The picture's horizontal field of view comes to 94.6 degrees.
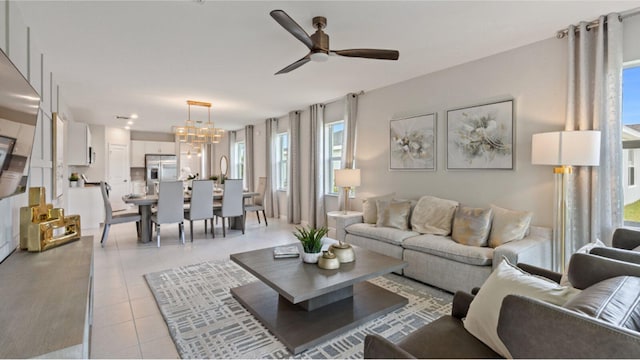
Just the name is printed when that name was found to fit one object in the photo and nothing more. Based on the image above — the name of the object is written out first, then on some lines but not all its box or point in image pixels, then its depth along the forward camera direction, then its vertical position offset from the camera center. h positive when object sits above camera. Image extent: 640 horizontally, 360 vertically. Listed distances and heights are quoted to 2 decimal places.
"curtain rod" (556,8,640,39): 2.48 +1.40
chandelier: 5.70 +1.07
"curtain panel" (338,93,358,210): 5.10 +0.84
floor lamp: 2.44 +0.18
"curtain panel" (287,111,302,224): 6.52 +0.16
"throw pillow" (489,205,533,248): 2.85 -0.48
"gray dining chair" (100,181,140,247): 4.62 -0.64
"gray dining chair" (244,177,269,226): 6.60 -0.38
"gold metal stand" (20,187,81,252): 2.11 -0.35
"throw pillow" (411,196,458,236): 3.46 -0.45
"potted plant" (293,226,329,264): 2.47 -0.57
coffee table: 2.02 -1.04
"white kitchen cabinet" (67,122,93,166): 5.62 +0.67
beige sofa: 2.67 -0.71
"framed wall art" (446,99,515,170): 3.31 +0.50
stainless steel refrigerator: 9.55 +0.36
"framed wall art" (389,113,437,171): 4.06 +0.51
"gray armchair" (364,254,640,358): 0.81 -0.45
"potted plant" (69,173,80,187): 6.12 -0.04
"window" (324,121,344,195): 5.74 +0.53
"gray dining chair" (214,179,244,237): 5.37 -0.43
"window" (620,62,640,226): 2.64 +0.35
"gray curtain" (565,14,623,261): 2.54 +0.53
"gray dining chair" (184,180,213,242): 5.05 -0.39
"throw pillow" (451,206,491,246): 3.00 -0.50
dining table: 4.74 -0.57
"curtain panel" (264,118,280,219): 7.40 +0.31
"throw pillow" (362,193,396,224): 4.18 -0.46
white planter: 2.47 -0.67
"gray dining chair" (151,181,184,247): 4.70 -0.43
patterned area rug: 1.98 -1.13
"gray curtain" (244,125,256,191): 8.47 +0.64
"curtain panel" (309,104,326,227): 5.84 +0.25
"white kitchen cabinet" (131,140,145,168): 9.37 +0.81
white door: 8.73 +0.16
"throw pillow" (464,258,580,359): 1.21 -0.51
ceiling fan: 2.53 +1.11
